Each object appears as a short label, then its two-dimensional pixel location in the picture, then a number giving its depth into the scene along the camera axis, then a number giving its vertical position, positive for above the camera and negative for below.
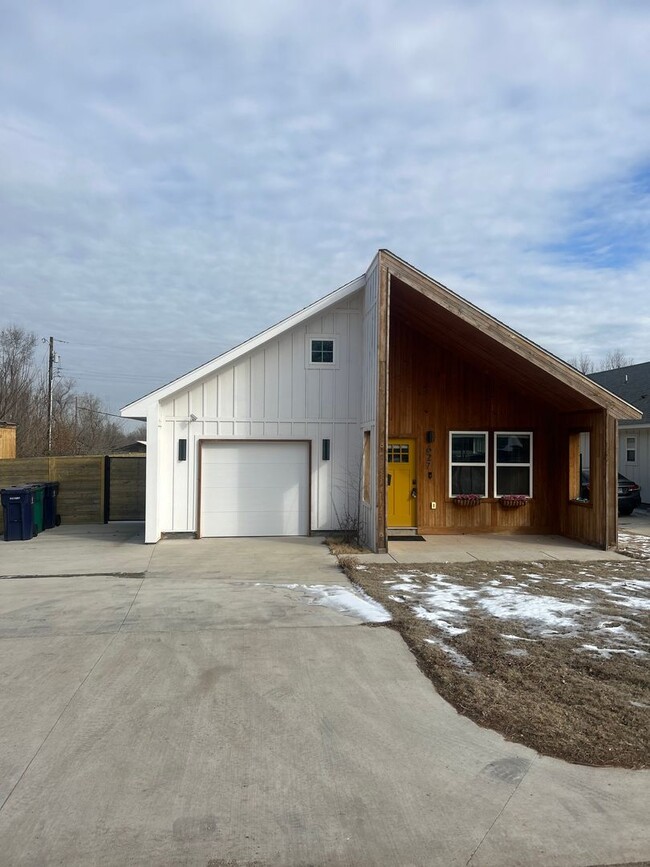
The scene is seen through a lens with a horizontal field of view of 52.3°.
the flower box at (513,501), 14.47 -1.05
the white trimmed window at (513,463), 14.69 -0.22
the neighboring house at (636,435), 20.86 +0.59
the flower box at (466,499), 14.42 -1.01
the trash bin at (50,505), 15.32 -1.24
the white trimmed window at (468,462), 14.60 -0.20
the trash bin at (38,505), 14.45 -1.18
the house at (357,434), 13.59 +0.40
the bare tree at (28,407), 35.56 +2.62
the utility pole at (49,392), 31.55 +2.94
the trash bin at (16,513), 13.77 -1.27
